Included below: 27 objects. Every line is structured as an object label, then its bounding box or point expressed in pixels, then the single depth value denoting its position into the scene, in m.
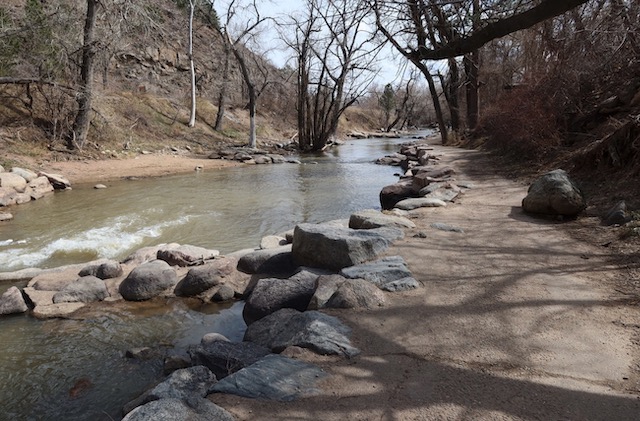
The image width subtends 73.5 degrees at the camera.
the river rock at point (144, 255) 6.03
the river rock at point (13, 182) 10.38
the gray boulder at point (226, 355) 3.06
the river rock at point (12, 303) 4.67
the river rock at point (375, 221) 5.70
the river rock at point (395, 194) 9.66
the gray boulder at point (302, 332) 2.92
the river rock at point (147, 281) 5.01
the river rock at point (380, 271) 4.02
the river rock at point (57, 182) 11.62
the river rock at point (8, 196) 9.62
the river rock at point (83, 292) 4.88
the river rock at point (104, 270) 5.43
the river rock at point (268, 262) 5.30
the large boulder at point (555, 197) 5.71
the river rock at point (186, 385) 2.51
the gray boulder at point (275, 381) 2.41
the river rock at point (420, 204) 7.16
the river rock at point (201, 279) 5.10
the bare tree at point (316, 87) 23.44
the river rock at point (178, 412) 2.14
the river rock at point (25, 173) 11.20
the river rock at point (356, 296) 3.58
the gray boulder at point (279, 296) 4.09
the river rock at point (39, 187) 10.57
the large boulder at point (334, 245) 4.63
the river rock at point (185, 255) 5.80
